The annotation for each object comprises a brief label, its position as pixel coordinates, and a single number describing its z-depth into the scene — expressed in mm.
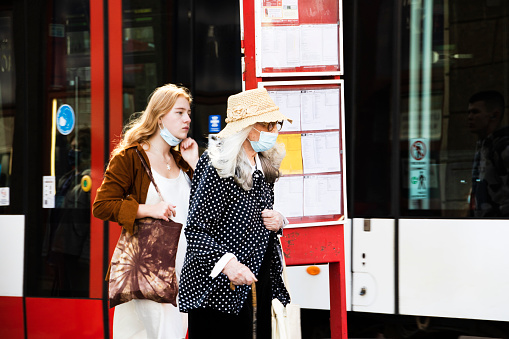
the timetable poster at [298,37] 8828
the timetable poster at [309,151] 9016
